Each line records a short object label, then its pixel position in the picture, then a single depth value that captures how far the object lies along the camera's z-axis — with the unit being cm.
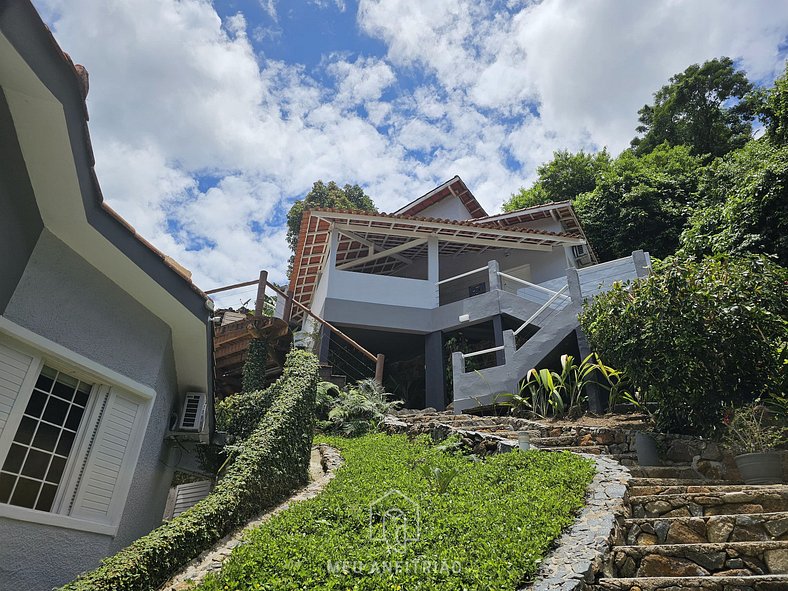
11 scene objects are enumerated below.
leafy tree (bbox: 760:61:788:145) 1541
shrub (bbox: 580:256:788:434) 772
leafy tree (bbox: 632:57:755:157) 2708
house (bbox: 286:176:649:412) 1277
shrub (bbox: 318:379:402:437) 1098
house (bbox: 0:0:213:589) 414
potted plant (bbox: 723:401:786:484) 637
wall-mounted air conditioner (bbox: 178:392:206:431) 716
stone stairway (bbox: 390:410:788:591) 446
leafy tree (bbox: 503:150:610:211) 2836
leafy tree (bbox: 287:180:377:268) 3084
